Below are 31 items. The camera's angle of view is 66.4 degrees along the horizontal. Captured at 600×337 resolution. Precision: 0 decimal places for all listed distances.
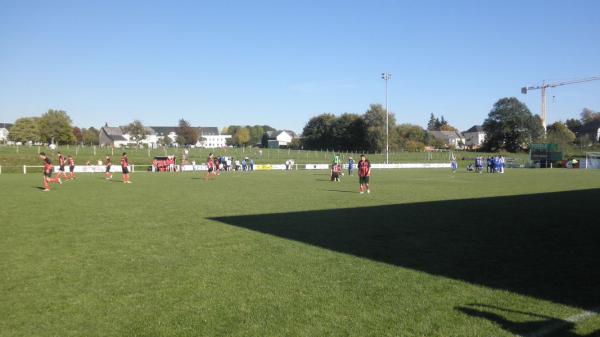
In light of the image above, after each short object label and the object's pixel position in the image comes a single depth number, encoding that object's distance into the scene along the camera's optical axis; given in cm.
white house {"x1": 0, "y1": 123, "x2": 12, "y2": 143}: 13260
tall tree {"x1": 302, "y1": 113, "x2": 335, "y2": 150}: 11936
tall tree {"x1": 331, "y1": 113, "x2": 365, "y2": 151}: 10781
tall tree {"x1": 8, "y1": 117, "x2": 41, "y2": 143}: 10044
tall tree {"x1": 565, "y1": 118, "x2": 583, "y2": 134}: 13635
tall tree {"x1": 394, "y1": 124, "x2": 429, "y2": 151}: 11812
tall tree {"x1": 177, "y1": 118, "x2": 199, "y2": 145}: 12225
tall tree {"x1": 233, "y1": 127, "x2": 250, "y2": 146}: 17115
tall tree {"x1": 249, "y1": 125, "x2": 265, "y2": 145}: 18470
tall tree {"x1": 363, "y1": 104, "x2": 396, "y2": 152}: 9844
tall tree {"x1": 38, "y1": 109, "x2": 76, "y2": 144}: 9938
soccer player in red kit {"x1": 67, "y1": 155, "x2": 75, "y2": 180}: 3441
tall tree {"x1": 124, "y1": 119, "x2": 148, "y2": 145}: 11081
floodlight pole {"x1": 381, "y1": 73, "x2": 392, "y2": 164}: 6097
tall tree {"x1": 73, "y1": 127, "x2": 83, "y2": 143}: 13575
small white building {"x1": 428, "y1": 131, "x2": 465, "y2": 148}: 15825
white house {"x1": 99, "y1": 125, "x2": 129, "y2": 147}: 13512
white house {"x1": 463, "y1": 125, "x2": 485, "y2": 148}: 17112
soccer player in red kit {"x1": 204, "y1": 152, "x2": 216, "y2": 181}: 3410
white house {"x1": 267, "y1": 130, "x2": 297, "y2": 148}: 18138
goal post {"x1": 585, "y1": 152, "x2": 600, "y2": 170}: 6078
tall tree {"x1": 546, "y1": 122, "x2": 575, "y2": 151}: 8762
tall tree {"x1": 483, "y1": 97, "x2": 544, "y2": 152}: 10494
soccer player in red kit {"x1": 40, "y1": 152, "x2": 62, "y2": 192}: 2270
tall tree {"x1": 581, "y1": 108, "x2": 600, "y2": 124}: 14002
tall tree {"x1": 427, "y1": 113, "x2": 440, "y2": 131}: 19288
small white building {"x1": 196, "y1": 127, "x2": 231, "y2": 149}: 17338
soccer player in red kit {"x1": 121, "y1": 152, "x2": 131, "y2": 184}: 2875
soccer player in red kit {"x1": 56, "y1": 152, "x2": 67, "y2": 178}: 3042
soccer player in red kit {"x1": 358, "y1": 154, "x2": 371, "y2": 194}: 2211
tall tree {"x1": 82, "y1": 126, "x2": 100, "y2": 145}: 14125
